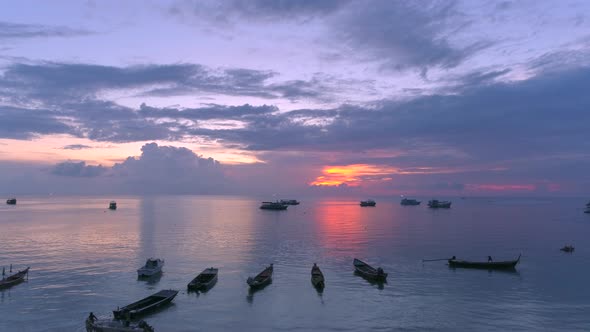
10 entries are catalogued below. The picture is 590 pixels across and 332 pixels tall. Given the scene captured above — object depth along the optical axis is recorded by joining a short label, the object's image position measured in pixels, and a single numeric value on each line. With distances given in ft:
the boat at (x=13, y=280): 159.84
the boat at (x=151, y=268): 178.17
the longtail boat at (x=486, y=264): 208.74
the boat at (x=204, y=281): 159.12
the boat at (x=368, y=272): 178.91
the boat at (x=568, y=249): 264.89
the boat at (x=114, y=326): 111.86
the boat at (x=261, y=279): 163.73
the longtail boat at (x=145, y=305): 124.98
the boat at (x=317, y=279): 166.09
